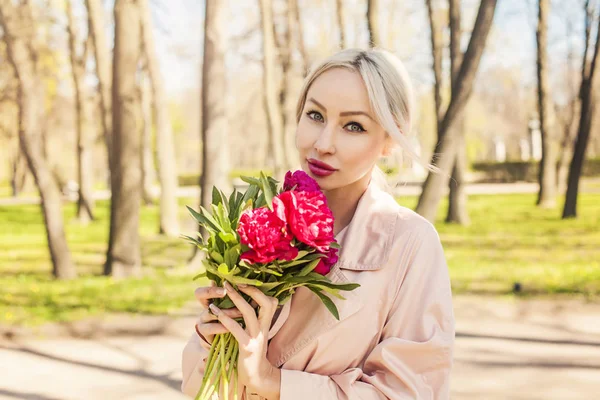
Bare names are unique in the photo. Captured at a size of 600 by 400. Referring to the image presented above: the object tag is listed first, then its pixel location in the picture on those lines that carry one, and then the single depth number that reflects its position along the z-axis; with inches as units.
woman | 80.5
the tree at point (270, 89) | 605.3
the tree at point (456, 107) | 317.7
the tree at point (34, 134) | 391.2
